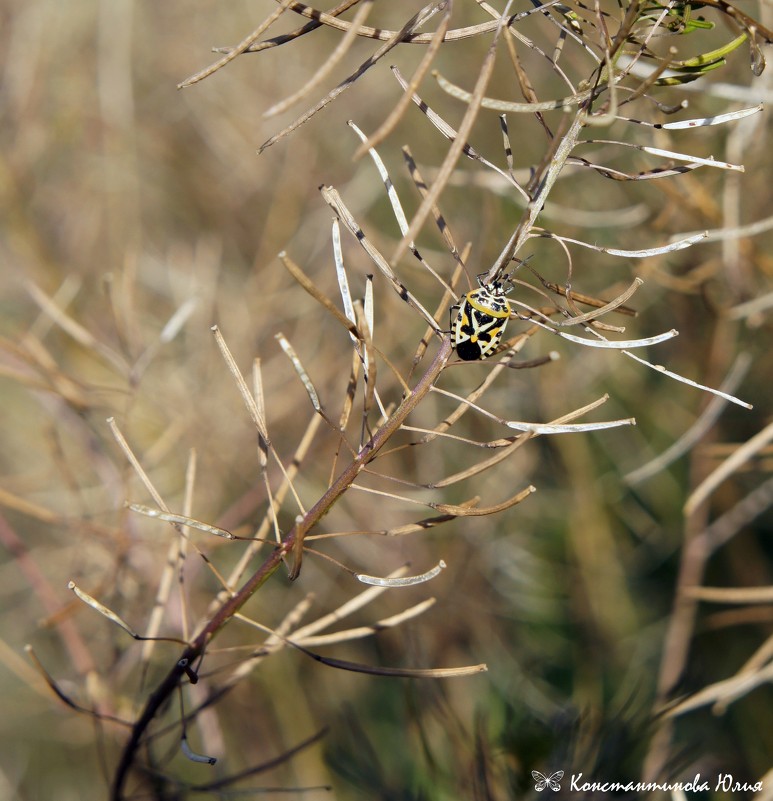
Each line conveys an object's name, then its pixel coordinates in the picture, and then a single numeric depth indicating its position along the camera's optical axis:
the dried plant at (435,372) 0.40
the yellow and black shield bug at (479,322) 0.40
